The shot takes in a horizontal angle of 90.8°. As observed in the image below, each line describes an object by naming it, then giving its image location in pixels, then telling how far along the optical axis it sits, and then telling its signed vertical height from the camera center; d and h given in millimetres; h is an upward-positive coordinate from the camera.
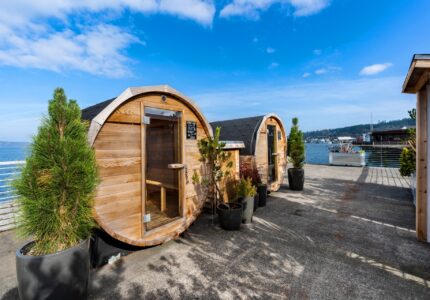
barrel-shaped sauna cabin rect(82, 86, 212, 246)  2939 -165
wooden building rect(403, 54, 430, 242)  3781 -200
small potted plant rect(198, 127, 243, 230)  4363 -565
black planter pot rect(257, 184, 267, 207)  6078 -1345
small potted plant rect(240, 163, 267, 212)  6082 -779
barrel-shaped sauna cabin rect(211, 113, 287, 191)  6656 +173
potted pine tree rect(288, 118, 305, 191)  7898 -313
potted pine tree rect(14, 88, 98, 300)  1973 -605
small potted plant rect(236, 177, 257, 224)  4730 -1121
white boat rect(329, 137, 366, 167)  14258 -746
